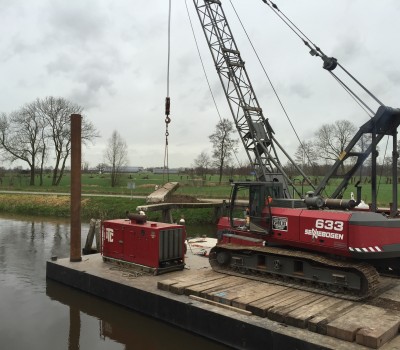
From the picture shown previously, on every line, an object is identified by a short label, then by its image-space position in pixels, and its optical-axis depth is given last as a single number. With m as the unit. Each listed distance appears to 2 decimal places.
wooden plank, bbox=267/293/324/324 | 7.35
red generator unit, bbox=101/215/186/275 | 10.98
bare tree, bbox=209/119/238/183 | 59.75
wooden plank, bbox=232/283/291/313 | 7.91
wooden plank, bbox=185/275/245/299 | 8.84
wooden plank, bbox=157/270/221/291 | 9.46
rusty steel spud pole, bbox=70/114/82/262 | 12.36
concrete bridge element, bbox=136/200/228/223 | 19.54
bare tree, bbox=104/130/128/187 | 54.65
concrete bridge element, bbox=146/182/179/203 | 23.20
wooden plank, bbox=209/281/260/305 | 8.29
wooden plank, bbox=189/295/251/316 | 7.75
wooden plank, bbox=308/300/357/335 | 6.87
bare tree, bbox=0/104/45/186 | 53.31
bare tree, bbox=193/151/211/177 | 62.46
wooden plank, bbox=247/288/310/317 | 7.65
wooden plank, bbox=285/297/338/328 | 7.08
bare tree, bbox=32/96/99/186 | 52.97
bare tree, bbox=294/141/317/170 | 62.62
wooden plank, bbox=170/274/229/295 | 9.12
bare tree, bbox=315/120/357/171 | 60.62
